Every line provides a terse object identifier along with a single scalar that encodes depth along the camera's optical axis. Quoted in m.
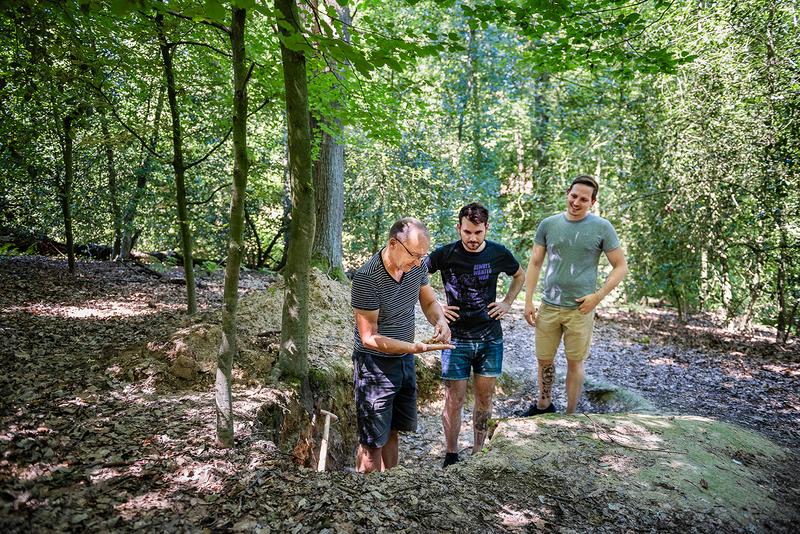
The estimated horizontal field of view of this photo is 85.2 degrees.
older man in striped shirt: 2.94
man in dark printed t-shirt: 3.64
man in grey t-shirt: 3.79
